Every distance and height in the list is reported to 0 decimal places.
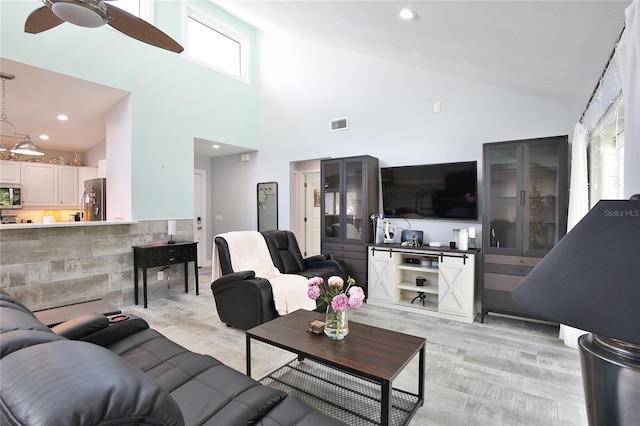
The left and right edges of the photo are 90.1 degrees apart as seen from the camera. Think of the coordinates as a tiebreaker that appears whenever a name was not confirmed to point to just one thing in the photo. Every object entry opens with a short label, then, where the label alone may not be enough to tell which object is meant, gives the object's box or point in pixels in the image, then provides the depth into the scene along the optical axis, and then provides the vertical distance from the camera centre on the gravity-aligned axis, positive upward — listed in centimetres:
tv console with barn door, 376 -93
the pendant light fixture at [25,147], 406 +81
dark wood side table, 436 -67
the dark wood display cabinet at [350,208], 461 +1
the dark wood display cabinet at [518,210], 343 -1
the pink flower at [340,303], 205 -61
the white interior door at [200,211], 691 -4
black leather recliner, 323 -90
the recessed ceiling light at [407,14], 221 +138
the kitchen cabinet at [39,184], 594 +48
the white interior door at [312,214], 624 -10
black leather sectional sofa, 60 -38
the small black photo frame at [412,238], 436 -40
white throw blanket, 338 -72
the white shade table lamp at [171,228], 473 -28
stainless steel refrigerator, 499 +16
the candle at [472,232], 396 -29
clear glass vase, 214 -79
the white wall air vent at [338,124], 523 +141
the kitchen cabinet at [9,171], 568 +69
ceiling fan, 188 +134
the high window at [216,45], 525 +293
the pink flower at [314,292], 220 -57
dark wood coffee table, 172 -87
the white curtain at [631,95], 124 +47
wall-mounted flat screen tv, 398 +24
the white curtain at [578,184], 293 +23
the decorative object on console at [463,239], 387 -37
